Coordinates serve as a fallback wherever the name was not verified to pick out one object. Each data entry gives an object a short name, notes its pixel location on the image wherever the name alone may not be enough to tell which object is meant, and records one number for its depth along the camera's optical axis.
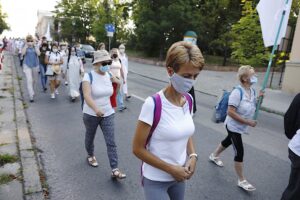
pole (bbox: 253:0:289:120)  4.03
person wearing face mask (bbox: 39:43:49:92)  10.72
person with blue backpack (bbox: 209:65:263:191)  3.88
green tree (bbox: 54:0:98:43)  51.81
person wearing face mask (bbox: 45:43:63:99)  9.80
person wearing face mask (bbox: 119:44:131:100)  9.52
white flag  5.64
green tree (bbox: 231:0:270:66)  16.61
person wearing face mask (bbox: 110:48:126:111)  8.12
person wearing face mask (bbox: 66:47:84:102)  9.64
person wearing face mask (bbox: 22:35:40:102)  9.03
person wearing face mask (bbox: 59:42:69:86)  10.54
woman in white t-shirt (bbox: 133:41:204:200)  2.00
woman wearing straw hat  4.05
